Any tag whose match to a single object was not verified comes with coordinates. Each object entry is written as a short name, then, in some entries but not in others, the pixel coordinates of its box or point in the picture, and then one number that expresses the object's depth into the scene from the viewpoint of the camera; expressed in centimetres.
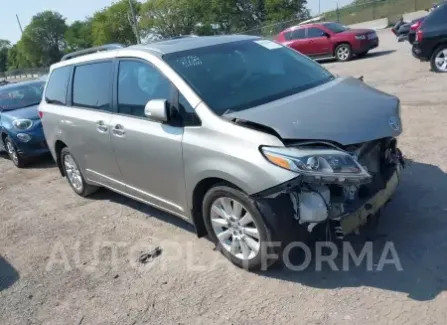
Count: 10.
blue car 848
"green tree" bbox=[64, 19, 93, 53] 10197
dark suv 1030
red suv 1684
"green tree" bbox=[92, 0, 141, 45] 8306
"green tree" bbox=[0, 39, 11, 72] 12576
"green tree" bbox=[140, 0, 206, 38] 7125
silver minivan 323
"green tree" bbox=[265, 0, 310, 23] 7700
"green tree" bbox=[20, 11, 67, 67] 10531
